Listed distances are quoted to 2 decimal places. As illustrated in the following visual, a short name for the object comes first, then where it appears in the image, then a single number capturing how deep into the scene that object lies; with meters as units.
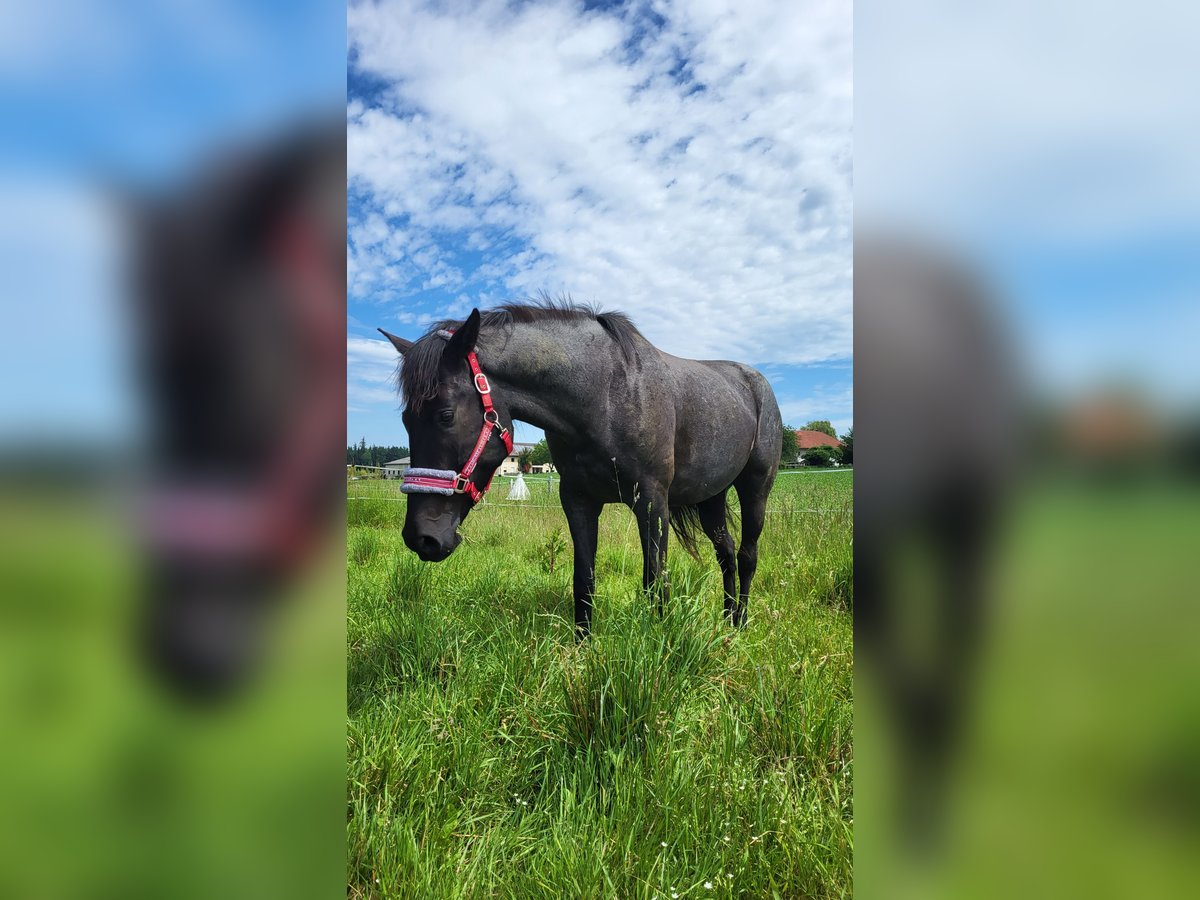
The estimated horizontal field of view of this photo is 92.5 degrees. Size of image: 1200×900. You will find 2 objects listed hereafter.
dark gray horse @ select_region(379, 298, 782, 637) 3.61
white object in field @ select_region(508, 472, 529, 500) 17.48
